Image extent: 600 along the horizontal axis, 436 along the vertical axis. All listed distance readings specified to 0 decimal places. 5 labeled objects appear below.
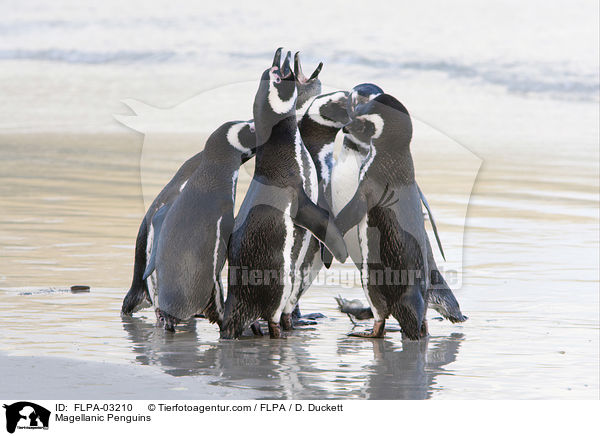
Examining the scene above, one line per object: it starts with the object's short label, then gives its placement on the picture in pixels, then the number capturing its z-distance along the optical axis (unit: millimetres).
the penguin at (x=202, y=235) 10445
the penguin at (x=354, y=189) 10891
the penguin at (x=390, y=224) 10383
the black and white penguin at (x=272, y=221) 10234
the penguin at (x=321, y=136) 10859
